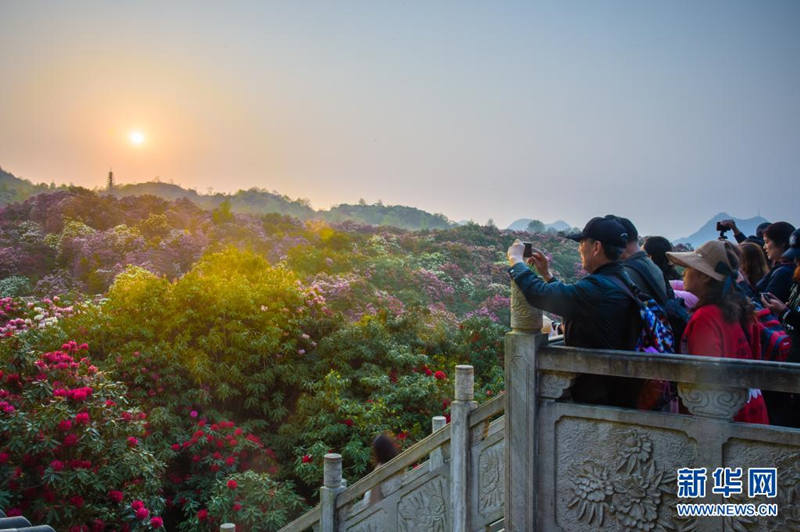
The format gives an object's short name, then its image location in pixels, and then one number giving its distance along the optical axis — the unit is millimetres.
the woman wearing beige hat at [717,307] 3512
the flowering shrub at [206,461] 7781
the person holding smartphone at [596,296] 3566
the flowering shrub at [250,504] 7227
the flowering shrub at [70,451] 5691
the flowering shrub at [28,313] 7979
